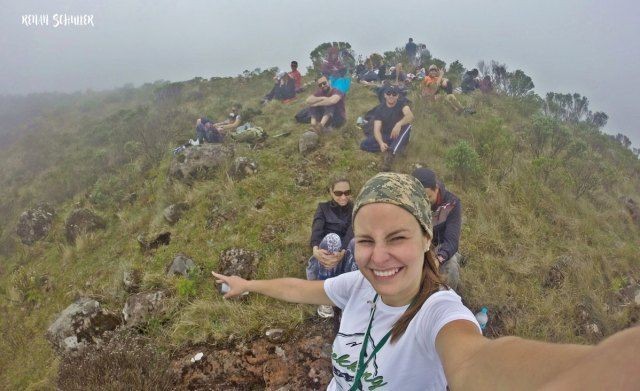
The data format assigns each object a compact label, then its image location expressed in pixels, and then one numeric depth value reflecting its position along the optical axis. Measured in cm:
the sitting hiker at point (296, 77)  1231
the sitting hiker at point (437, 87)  1006
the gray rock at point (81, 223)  766
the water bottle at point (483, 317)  386
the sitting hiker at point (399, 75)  1268
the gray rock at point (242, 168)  718
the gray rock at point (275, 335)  383
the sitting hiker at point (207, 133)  906
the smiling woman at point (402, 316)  108
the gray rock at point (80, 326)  430
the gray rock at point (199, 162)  740
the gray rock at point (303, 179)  682
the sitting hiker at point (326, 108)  843
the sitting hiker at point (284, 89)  1198
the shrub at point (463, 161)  646
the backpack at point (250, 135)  879
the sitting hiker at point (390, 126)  702
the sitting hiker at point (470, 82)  1298
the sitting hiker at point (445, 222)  398
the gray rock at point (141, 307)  450
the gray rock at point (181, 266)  516
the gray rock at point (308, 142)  773
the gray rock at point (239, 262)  504
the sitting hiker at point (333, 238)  392
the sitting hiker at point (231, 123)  1019
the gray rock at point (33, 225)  855
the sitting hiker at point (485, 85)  1318
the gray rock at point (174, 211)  655
